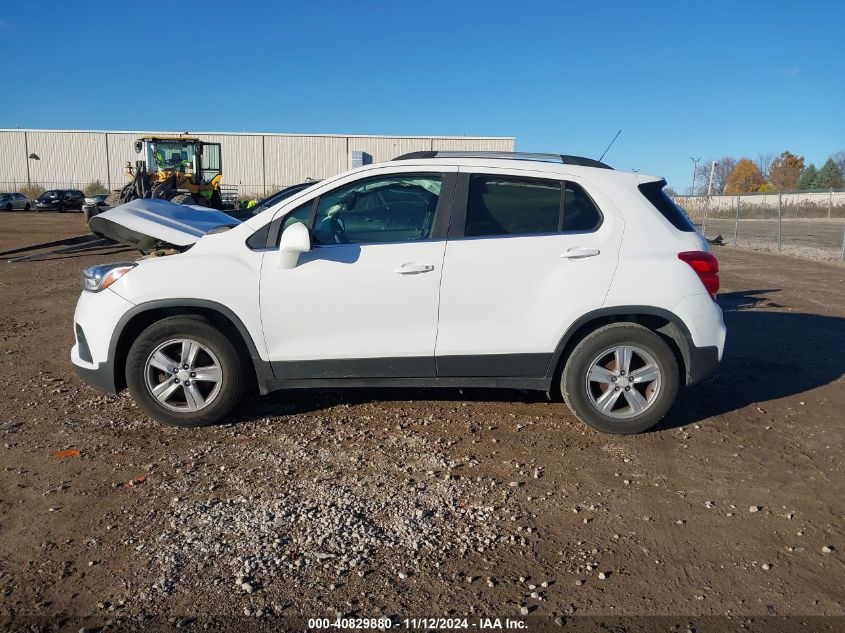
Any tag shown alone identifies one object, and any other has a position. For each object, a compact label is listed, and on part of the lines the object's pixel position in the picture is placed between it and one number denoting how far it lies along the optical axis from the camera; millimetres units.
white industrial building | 57125
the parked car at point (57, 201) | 41594
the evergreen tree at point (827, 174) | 65812
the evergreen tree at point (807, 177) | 67062
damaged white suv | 4633
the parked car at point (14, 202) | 41500
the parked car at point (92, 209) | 23648
